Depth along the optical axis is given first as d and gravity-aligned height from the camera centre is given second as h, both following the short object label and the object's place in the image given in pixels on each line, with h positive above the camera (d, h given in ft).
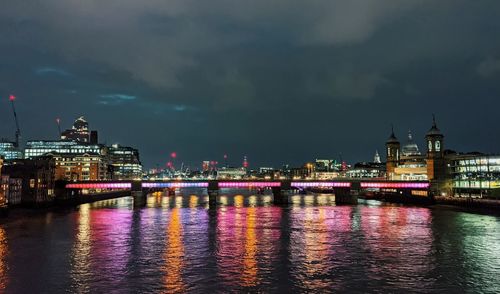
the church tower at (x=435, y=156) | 581.16 +24.71
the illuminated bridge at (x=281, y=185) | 551.18 -8.99
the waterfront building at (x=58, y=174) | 600.48 +6.80
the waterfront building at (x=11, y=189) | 390.62 -8.28
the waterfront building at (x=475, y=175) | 492.95 -0.20
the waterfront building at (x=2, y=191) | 356.59 -9.24
